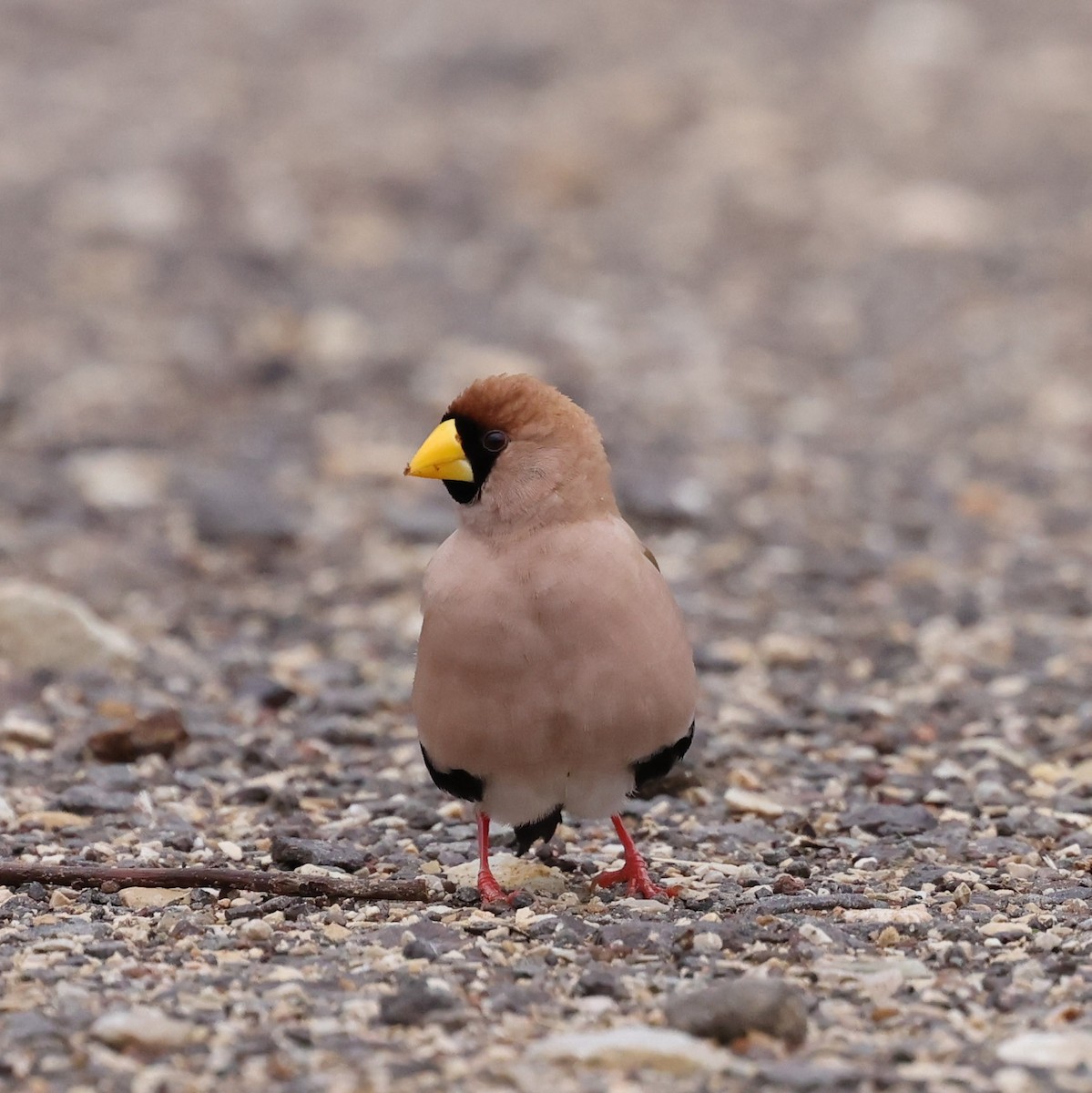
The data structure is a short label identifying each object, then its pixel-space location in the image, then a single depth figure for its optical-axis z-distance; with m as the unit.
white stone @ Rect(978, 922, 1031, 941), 8.91
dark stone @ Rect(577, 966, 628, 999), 8.09
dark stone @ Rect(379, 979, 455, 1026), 7.66
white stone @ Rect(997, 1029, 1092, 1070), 7.22
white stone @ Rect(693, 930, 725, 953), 8.70
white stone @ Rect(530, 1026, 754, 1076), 7.21
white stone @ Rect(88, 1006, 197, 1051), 7.43
